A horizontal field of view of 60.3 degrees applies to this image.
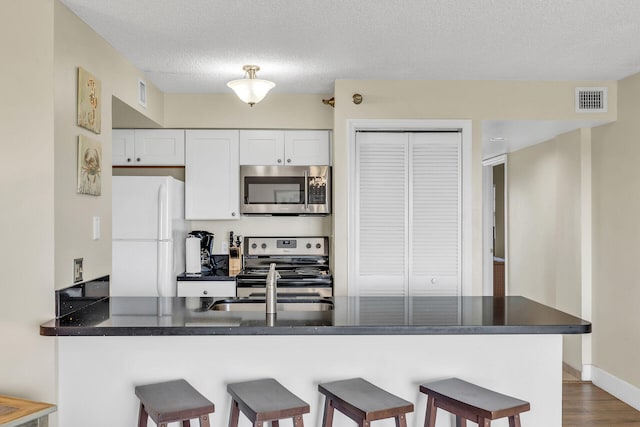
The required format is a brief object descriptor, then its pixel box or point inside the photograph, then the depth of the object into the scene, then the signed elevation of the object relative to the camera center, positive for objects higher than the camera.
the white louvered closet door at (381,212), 4.26 +0.04
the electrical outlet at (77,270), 2.80 -0.27
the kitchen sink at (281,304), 3.02 -0.49
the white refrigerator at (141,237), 4.10 -0.15
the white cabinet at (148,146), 4.71 +0.61
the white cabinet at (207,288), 4.44 -0.58
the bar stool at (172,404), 2.11 -0.74
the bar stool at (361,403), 2.12 -0.74
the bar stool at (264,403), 2.10 -0.73
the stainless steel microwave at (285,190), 4.74 +0.23
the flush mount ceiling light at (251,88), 3.47 +0.82
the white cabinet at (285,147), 4.75 +0.60
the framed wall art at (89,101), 2.86 +0.62
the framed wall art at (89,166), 2.84 +0.27
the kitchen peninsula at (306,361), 2.52 -0.67
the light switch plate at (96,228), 3.03 -0.06
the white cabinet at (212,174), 4.73 +0.37
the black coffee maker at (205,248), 4.82 -0.28
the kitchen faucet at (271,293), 2.59 -0.36
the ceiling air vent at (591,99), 4.23 +0.91
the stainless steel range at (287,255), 4.92 -0.34
